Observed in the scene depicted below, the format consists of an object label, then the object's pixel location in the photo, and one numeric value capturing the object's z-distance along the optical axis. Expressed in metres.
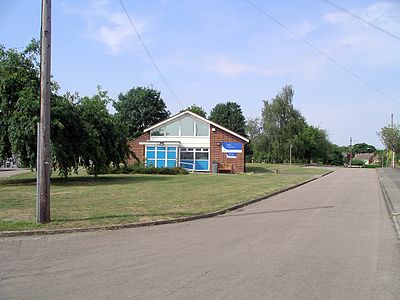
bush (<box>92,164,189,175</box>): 35.69
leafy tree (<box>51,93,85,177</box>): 21.98
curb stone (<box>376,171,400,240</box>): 11.26
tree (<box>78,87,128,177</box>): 25.08
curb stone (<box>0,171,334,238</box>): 9.15
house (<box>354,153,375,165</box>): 156.62
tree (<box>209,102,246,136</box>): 91.00
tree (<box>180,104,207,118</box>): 86.31
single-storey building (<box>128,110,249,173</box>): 41.19
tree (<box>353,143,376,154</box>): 186.50
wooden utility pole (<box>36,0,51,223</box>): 10.22
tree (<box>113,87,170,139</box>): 74.62
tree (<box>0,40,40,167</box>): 20.81
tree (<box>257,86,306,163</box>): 73.88
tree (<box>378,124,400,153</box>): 66.69
